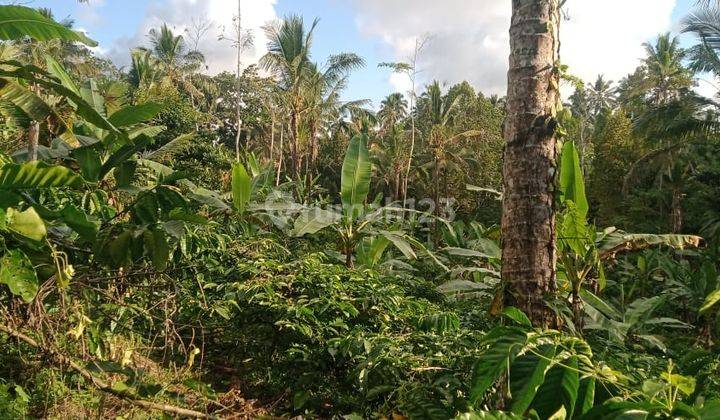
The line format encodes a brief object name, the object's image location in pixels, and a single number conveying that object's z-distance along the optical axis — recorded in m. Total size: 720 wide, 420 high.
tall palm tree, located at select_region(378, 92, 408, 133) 31.69
